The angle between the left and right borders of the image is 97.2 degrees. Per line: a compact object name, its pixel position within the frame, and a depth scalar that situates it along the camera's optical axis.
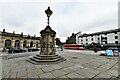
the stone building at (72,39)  37.78
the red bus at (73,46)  23.82
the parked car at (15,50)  13.76
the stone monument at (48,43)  5.39
